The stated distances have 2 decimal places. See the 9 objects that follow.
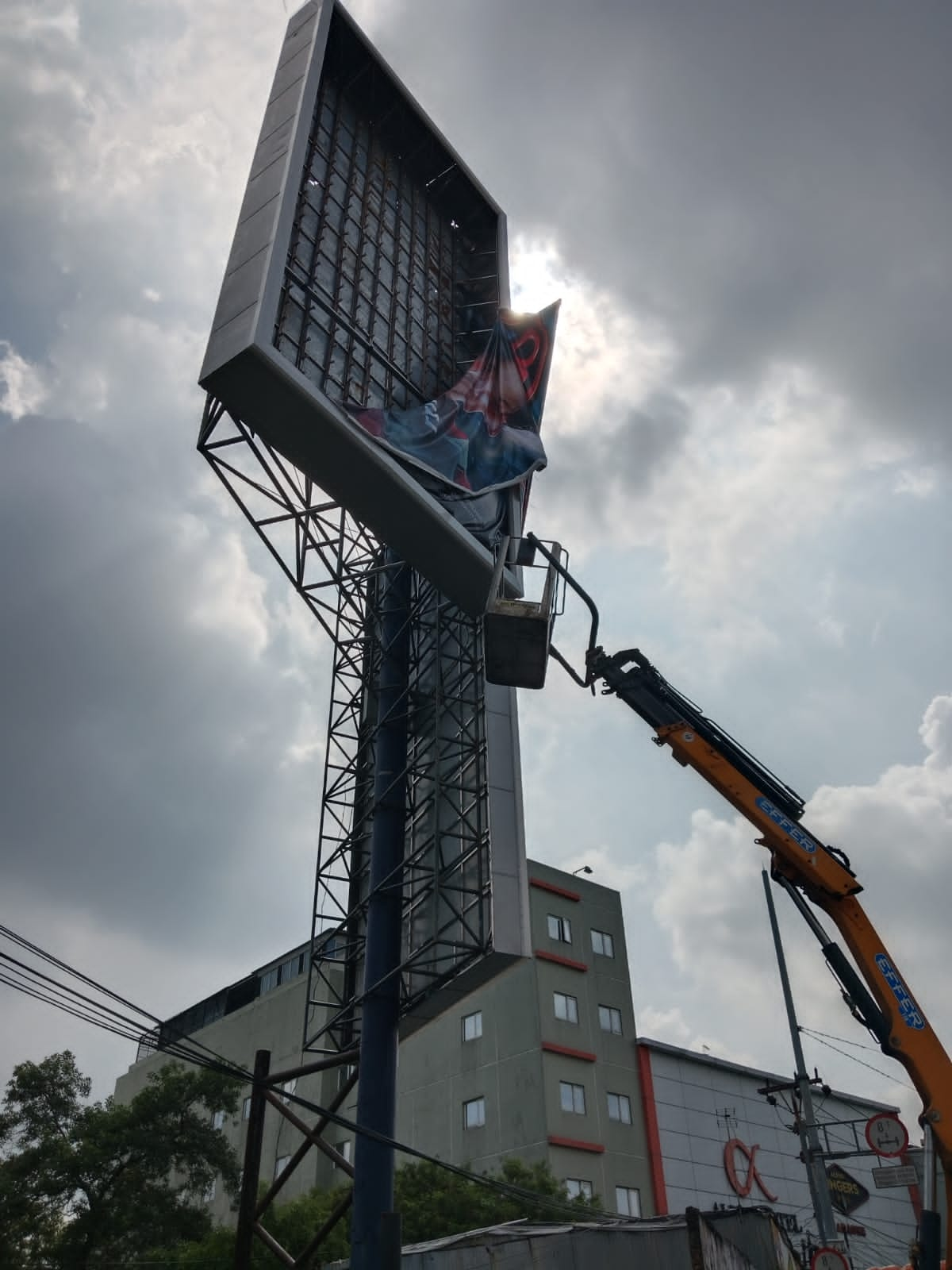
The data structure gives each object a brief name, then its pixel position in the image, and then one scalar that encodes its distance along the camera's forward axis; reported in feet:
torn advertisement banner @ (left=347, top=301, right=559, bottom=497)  67.10
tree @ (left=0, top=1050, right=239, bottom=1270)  102.89
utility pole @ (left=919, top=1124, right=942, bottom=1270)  47.88
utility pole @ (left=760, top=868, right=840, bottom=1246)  68.28
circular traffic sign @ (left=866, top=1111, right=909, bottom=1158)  56.44
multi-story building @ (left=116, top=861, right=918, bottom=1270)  136.87
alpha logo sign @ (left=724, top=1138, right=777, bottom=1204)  150.20
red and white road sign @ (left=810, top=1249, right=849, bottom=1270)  56.75
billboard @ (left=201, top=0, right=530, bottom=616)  60.54
